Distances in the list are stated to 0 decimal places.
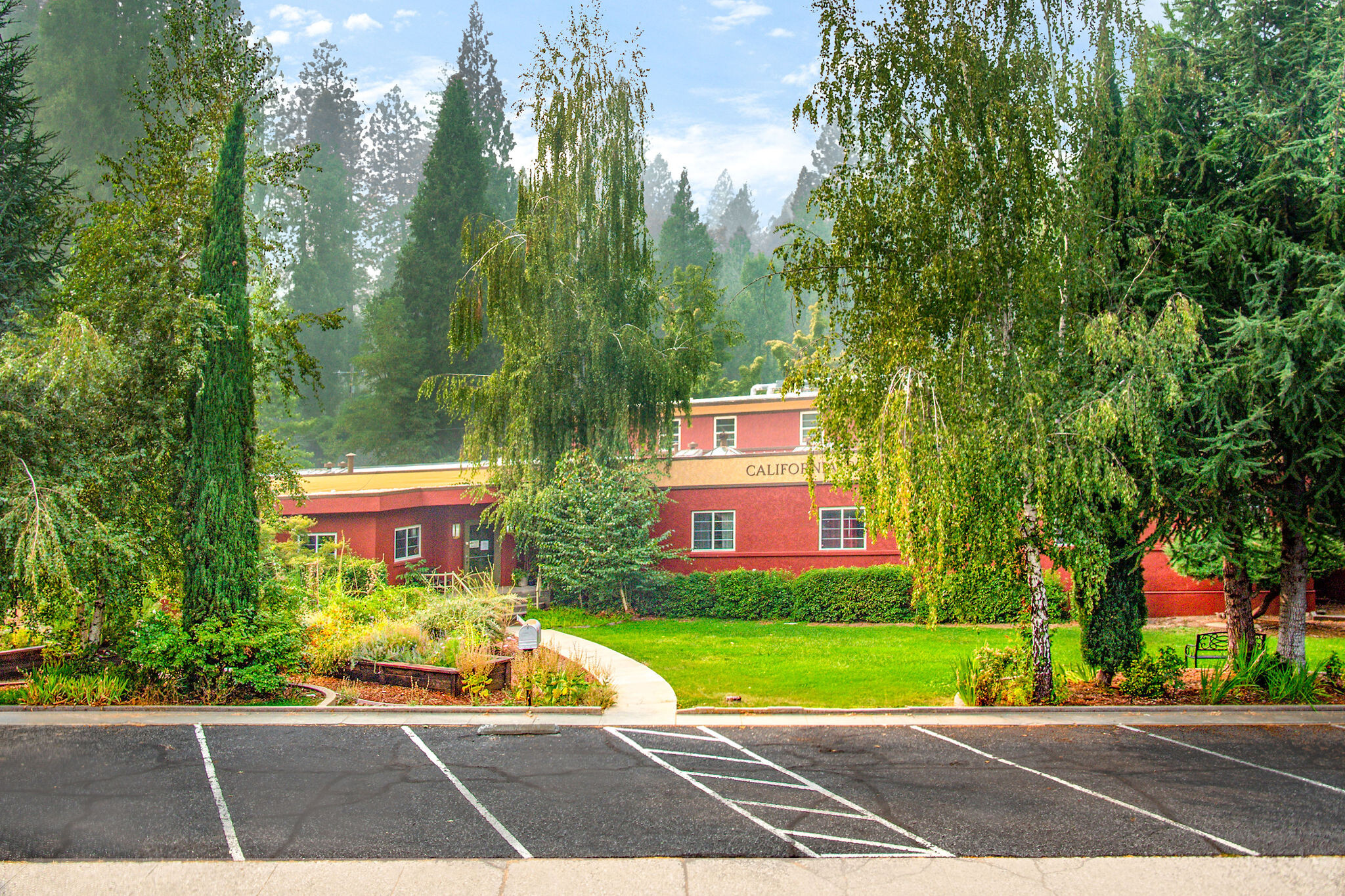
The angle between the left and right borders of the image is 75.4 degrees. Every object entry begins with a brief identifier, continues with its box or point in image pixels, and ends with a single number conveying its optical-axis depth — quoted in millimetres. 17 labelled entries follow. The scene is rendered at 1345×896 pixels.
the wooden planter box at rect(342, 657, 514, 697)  13500
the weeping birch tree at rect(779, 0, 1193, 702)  11422
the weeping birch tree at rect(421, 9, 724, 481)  23219
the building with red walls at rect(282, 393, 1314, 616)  25484
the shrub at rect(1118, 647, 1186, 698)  12883
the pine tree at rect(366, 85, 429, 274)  74625
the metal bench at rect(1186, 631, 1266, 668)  14844
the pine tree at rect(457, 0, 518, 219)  53219
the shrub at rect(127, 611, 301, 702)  12789
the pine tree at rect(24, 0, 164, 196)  46312
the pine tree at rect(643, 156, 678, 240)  108438
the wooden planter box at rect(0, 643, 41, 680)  13883
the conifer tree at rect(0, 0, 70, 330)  20609
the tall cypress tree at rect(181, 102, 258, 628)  13148
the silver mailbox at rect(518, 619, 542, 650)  13336
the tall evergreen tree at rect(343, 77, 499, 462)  42531
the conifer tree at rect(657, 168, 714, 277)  57656
